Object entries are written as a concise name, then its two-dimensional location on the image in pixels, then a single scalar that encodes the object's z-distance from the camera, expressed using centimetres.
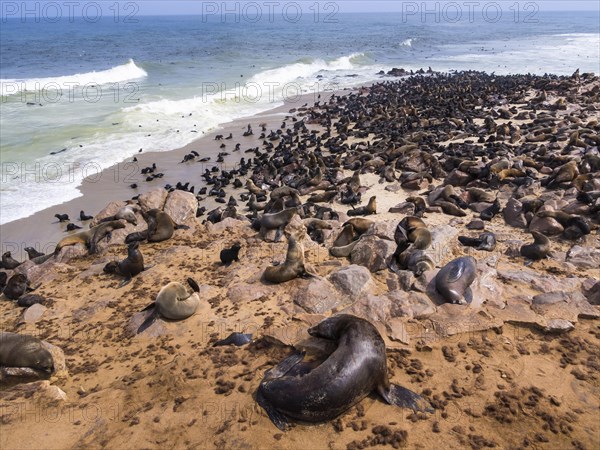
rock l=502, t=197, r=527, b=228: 902
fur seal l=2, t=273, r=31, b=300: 729
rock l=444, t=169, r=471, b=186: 1156
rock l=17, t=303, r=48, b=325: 650
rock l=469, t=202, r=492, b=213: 995
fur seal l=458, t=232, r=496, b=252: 779
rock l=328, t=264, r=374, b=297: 607
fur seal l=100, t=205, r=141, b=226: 938
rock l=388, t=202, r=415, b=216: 1039
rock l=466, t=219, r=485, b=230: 894
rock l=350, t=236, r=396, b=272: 697
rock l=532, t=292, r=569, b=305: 562
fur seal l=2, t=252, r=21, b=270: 877
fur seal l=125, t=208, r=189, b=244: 877
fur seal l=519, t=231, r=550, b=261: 721
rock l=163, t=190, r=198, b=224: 953
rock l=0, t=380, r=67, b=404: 466
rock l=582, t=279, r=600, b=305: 574
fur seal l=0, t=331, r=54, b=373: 511
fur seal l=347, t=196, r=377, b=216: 1045
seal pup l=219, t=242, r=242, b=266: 746
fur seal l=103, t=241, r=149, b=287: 719
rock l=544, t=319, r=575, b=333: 518
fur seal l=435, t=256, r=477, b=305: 571
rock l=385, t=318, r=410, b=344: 505
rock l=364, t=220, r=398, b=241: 797
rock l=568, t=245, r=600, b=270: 698
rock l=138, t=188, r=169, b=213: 985
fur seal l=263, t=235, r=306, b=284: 651
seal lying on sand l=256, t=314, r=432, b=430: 398
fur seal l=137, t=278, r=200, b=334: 592
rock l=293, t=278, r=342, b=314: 588
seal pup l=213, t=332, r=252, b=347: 529
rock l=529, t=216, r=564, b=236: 836
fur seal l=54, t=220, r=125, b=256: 881
